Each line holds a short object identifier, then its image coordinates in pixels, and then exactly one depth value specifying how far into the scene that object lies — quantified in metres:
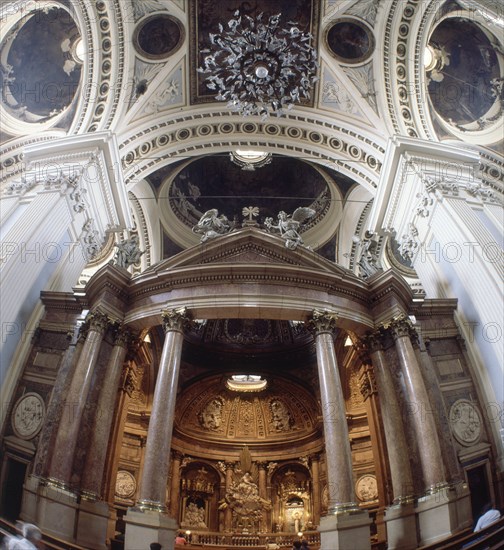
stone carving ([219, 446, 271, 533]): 15.11
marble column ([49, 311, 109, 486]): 10.18
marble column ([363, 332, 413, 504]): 10.77
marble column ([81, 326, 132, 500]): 10.62
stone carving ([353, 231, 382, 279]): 13.80
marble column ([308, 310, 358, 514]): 9.80
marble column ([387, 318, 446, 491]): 10.27
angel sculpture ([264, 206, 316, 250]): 13.66
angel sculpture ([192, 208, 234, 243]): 14.43
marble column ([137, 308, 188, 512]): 9.70
